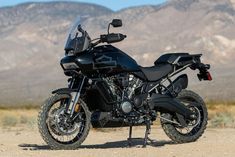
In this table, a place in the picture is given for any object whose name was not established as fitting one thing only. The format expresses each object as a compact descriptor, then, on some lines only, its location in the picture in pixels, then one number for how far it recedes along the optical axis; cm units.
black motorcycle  1099
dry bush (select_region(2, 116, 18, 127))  2276
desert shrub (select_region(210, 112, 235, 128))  1863
